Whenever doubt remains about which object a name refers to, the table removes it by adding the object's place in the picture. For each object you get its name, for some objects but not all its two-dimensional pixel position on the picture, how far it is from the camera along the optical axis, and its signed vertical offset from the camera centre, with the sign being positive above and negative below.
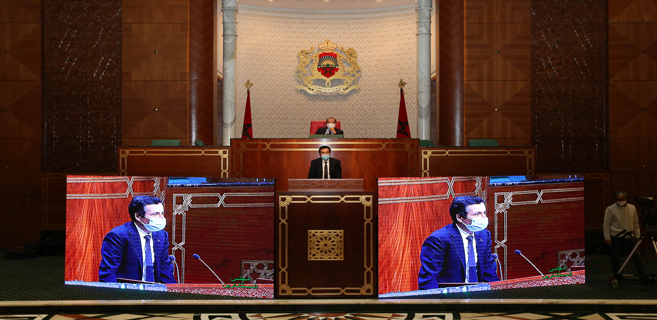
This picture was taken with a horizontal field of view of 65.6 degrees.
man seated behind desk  7.63 +0.60
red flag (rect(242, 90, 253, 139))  8.28 +0.71
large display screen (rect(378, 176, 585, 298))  4.58 -0.62
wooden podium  4.57 -0.68
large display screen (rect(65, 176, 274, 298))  4.63 -0.62
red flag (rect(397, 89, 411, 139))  7.90 +0.68
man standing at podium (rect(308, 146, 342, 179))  6.55 +0.00
